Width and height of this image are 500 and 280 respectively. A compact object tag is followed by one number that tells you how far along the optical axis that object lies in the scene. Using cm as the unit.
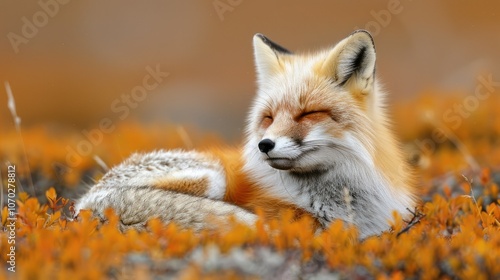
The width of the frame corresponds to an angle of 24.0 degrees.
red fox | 745
